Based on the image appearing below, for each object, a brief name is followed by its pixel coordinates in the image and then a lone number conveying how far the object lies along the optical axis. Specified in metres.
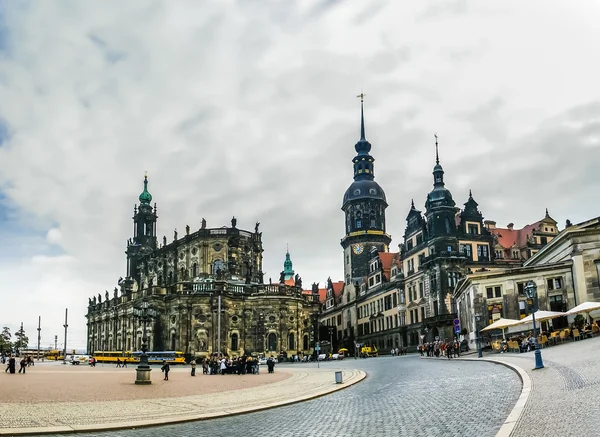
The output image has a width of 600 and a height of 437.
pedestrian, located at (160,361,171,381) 39.38
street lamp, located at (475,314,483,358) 53.00
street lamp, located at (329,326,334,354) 99.91
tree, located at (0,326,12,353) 150.00
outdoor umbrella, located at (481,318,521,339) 41.78
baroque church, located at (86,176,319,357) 88.44
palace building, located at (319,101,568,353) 71.50
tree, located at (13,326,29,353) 175.25
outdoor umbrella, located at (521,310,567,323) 39.40
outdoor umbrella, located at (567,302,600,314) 37.47
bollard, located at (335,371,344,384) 29.86
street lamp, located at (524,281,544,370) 26.84
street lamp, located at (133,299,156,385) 34.56
